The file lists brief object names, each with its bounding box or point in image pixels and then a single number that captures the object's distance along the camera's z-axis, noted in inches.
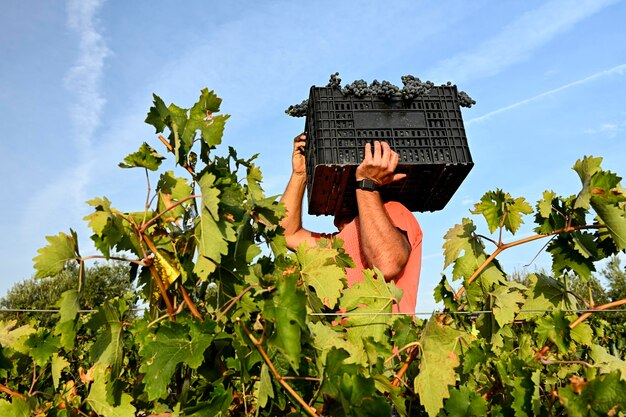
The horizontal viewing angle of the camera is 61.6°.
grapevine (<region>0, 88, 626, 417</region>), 50.6
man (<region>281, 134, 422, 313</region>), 119.5
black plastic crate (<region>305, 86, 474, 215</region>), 124.5
